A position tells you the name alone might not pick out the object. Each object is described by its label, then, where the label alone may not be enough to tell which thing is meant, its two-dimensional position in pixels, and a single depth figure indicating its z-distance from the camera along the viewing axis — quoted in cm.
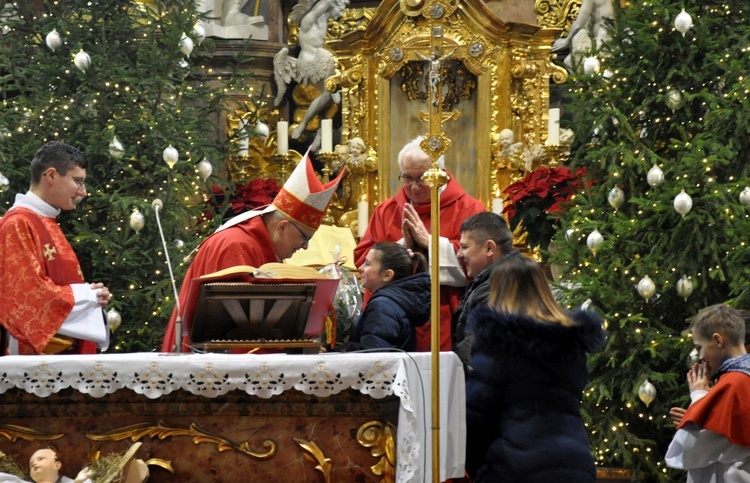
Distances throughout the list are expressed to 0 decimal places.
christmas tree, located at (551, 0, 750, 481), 1465
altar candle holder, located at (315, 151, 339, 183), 1991
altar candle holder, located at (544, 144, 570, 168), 1887
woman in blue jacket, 893
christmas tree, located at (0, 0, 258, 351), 1733
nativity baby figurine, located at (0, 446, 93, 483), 866
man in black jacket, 1083
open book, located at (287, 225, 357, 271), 1762
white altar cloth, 859
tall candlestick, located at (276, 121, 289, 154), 2047
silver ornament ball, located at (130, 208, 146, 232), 1697
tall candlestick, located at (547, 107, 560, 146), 1886
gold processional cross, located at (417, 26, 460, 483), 862
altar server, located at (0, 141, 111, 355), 1145
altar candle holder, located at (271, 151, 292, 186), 2055
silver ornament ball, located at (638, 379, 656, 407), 1437
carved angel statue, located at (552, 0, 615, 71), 1937
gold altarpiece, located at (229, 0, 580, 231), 1925
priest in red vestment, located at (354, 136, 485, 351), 1252
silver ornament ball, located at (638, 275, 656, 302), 1462
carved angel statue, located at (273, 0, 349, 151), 2097
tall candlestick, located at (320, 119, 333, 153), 1994
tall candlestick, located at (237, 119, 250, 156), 1914
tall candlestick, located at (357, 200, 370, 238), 1920
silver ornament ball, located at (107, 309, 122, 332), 1641
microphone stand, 959
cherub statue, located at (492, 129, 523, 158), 1903
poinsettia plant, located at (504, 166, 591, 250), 1691
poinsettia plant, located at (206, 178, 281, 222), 1880
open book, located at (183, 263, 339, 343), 937
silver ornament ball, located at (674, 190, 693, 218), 1440
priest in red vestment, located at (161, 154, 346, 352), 1159
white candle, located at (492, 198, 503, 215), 1842
